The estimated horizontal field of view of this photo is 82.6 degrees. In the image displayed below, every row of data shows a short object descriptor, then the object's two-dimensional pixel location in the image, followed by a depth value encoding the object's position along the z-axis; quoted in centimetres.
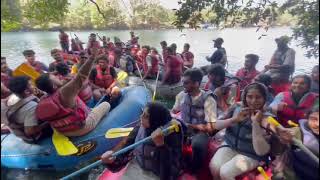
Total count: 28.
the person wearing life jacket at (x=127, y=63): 545
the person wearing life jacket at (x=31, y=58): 405
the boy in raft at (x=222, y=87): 244
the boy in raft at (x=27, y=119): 216
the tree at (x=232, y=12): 208
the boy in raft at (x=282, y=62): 308
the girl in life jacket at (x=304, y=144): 113
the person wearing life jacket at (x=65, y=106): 224
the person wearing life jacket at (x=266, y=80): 260
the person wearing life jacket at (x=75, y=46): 705
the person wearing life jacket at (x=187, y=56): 569
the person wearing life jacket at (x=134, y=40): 729
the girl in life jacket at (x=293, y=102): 171
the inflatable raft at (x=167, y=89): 474
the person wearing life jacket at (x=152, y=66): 505
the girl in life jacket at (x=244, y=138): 154
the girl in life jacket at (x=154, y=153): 171
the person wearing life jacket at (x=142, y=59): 552
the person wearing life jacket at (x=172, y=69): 463
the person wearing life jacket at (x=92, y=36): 582
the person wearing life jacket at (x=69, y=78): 318
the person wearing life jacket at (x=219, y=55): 464
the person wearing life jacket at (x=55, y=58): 384
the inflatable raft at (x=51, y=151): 260
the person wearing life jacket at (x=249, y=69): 340
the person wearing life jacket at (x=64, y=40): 740
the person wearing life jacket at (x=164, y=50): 555
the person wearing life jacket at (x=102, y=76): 365
